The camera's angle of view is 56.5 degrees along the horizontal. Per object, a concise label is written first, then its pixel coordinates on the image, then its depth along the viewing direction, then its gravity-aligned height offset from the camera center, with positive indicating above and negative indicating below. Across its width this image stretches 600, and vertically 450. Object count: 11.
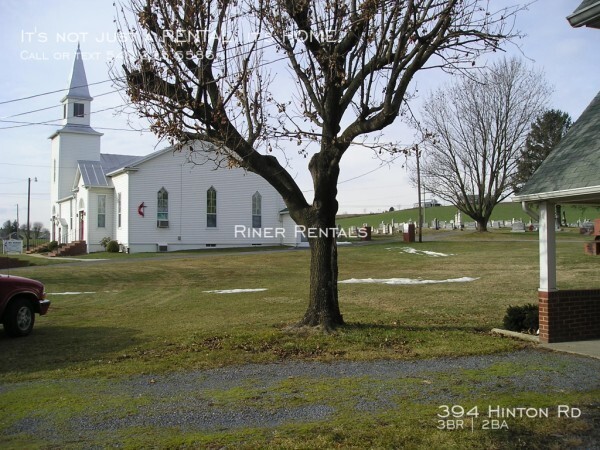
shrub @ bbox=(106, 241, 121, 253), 38.12 -0.99
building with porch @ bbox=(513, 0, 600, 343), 9.08 +0.24
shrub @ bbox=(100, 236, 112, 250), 39.84 -0.61
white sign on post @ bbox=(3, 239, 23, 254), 42.22 -1.03
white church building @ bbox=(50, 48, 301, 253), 37.84 +1.84
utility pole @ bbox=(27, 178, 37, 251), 62.48 +4.19
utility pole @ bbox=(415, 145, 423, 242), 44.19 +3.41
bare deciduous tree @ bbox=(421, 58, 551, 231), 49.25 +7.36
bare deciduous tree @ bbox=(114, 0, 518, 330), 9.29 +2.66
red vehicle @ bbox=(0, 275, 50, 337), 10.92 -1.44
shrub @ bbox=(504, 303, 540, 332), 10.12 -1.57
